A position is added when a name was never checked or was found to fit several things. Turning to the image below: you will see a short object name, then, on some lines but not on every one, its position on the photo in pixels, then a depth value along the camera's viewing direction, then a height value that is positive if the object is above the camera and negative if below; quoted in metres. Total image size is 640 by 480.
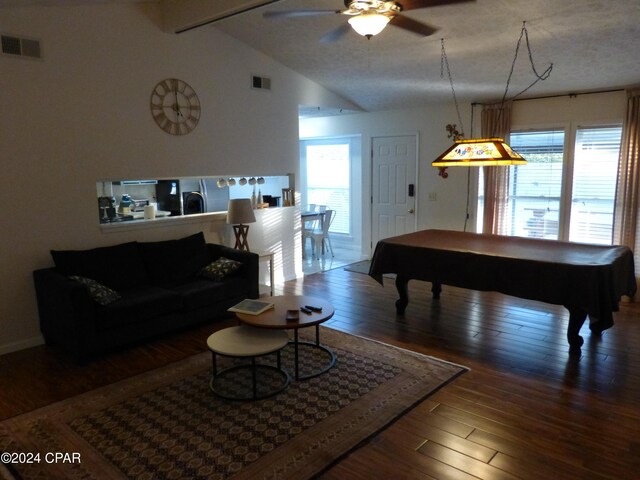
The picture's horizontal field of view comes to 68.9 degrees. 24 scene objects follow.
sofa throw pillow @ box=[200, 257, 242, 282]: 4.71 -0.97
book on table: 3.50 -1.02
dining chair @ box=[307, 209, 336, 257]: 7.72 -1.00
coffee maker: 4.69 -0.34
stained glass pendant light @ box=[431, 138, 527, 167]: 3.96 +0.13
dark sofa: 3.67 -1.05
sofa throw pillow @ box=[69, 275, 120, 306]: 3.79 -0.95
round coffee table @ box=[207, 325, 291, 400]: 3.07 -1.16
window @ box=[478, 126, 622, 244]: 5.48 -0.21
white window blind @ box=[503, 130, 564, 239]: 5.82 -0.22
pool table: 3.50 -0.84
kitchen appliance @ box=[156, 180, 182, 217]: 5.29 -0.25
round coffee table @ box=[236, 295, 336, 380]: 3.29 -1.05
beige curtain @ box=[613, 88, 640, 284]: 5.12 -0.17
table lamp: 5.35 -0.45
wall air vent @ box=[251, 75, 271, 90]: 5.70 +1.11
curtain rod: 5.28 +0.88
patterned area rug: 2.45 -1.51
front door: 7.22 -0.24
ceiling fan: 2.90 +1.00
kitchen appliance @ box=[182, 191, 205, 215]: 5.43 -0.34
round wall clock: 4.84 +0.71
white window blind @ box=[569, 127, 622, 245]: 5.43 -0.19
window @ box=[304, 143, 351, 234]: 8.55 -0.14
